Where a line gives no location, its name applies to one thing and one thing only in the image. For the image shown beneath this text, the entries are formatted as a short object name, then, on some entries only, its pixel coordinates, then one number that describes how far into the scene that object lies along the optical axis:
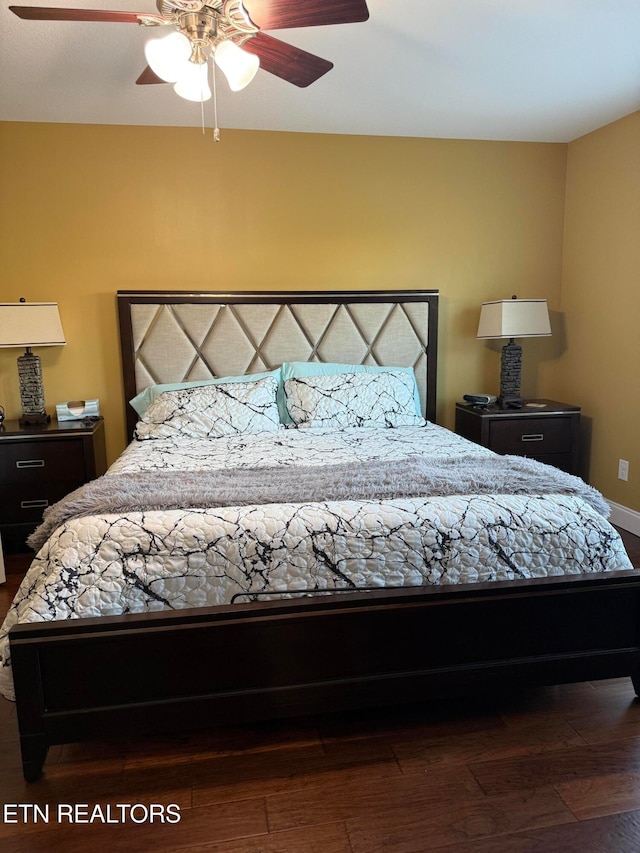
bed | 1.61
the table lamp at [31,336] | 3.26
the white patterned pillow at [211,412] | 3.12
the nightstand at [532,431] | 3.60
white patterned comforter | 1.66
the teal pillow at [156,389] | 3.53
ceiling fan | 1.72
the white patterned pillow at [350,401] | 3.33
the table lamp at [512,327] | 3.62
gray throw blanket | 1.88
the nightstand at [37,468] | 3.21
